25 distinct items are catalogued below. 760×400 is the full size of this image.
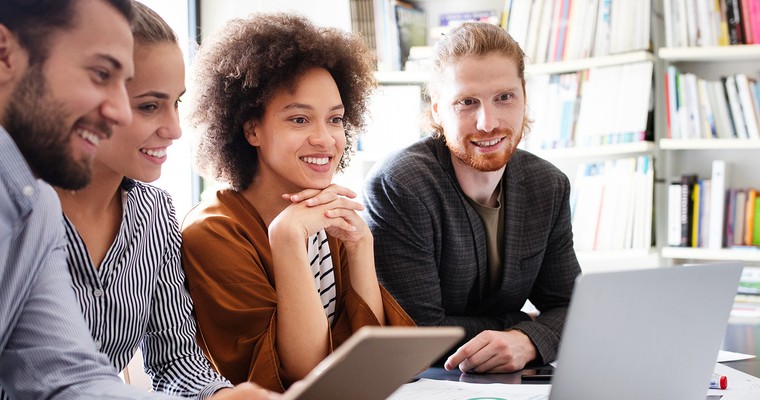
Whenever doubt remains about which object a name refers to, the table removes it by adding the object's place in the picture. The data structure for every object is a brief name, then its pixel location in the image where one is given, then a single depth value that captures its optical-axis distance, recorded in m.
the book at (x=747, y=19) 2.92
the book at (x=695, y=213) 3.03
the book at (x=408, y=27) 3.43
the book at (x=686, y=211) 3.03
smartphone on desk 1.41
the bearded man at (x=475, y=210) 1.83
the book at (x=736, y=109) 2.97
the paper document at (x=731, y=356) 1.58
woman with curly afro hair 1.43
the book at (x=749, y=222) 2.97
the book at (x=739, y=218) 2.99
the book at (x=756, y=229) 2.97
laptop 0.91
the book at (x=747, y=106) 2.94
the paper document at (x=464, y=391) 1.24
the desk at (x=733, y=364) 1.42
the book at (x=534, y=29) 3.26
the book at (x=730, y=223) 2.99
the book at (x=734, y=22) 2.95
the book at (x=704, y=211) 3.02
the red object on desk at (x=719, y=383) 1.33
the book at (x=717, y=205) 2.98
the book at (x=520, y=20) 3.27
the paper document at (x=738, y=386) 1.28
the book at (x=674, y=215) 3.04
